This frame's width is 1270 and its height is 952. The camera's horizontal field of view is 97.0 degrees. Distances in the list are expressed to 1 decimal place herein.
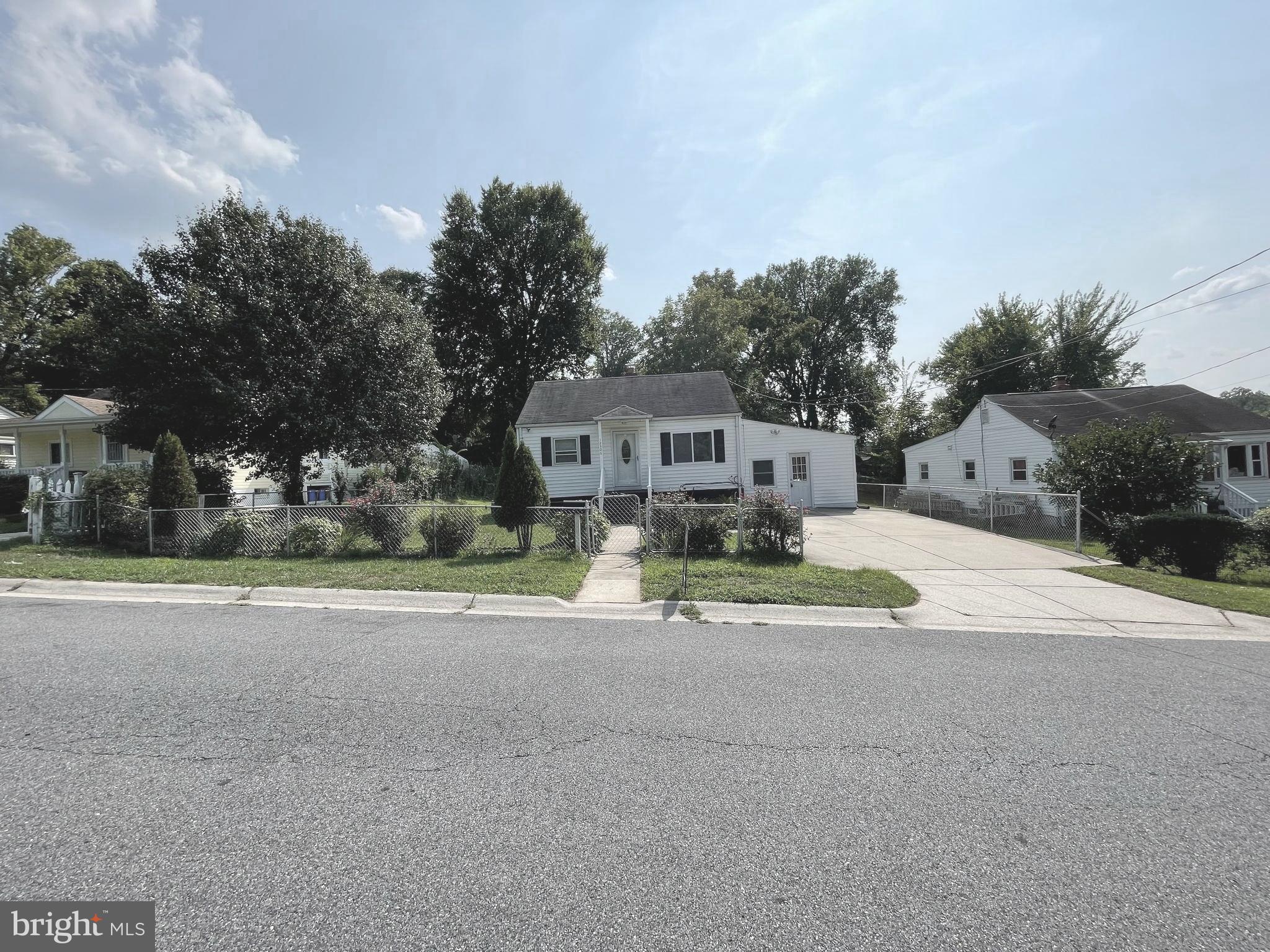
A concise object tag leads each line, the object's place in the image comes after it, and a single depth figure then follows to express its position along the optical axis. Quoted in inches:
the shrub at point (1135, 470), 520.4
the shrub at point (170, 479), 456.4
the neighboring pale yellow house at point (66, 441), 778.2
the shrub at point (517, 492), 434.3
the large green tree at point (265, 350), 554.3
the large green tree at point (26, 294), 1229.7
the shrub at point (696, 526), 417.7
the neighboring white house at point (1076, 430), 776.3
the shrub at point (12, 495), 730.2
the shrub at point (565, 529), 441.7
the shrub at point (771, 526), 413.4
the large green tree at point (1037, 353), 1427.2
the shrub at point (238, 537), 437.4
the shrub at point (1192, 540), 405.1
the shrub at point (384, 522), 438.9
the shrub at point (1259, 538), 429.4
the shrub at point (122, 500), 453.7
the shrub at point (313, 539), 438.3
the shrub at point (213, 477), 609.6
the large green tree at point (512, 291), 1397.6
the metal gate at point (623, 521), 472.4
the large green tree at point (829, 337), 1722.4
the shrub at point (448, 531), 433.7
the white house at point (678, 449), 845.8
